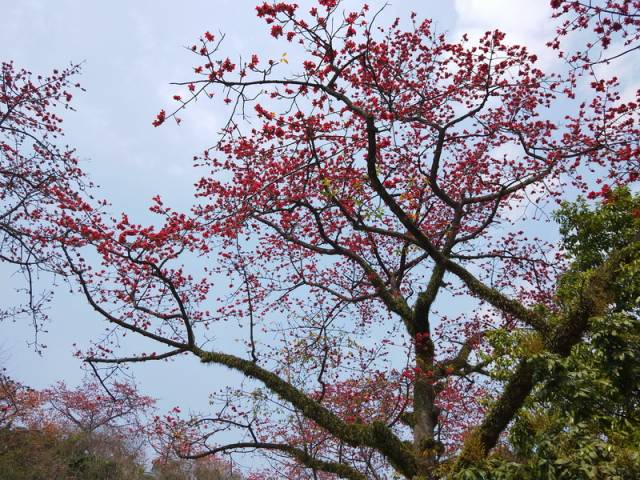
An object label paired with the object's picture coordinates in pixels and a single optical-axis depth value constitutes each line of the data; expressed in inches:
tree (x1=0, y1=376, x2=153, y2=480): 716.7
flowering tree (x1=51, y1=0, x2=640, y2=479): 222.7
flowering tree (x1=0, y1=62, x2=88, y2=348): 315.3
